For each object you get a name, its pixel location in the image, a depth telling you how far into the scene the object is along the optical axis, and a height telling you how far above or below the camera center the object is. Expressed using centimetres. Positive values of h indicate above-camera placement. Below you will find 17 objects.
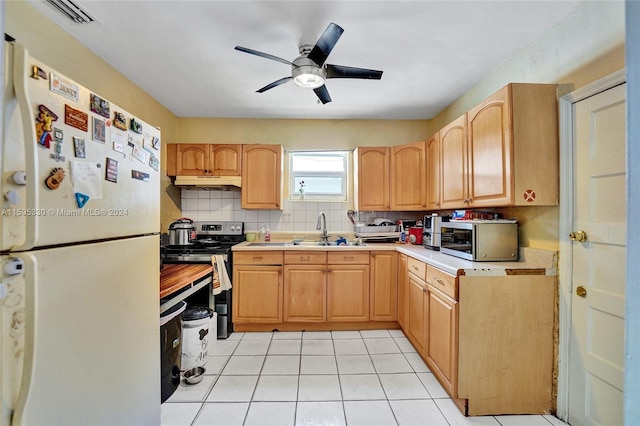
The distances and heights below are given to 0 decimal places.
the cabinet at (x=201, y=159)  319 +64
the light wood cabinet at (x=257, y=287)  279 -78
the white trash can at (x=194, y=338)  206 -98
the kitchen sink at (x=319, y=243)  299 -36
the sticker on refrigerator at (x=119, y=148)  110 +27
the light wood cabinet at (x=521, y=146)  169 +44
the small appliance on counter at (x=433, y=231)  251 -17
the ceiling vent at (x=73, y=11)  158 +124
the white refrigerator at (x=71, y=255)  73 -15
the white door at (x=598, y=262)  138 -27
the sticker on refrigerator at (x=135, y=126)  121 +40
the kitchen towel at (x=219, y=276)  252 -60
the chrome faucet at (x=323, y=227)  332 -18
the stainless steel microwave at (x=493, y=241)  192 -20
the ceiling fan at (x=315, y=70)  173 +101
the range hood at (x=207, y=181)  310 +37
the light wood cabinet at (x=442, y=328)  171 -80
